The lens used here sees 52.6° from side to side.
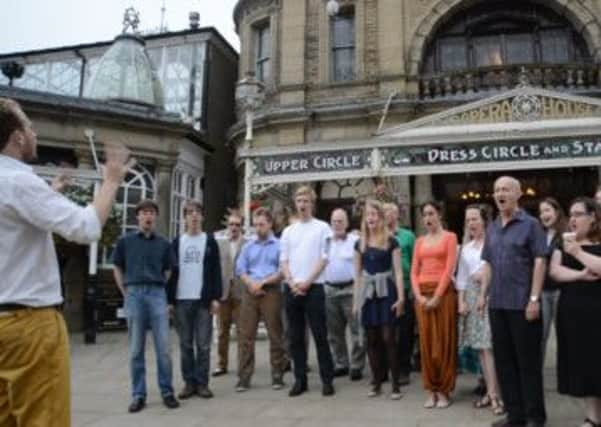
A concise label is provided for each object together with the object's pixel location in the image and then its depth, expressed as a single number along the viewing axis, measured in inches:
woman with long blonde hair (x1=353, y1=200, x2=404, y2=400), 252.2
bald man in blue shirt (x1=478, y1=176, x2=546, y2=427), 197.2
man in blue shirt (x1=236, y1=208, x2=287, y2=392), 274.8
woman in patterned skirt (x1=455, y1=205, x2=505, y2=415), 231.3
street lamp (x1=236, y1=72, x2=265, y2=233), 448.5
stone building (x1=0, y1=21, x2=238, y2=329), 528.4
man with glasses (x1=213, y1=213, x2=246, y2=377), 318.7
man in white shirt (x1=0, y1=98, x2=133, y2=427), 115.3
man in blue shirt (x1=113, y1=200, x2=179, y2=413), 247.9
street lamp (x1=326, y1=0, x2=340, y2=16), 643.5
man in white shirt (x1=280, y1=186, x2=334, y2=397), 261.7
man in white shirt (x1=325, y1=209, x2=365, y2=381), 296.5
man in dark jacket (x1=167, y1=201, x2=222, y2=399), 269.4
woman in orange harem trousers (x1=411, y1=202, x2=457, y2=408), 236.7
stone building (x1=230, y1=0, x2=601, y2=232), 616.7
